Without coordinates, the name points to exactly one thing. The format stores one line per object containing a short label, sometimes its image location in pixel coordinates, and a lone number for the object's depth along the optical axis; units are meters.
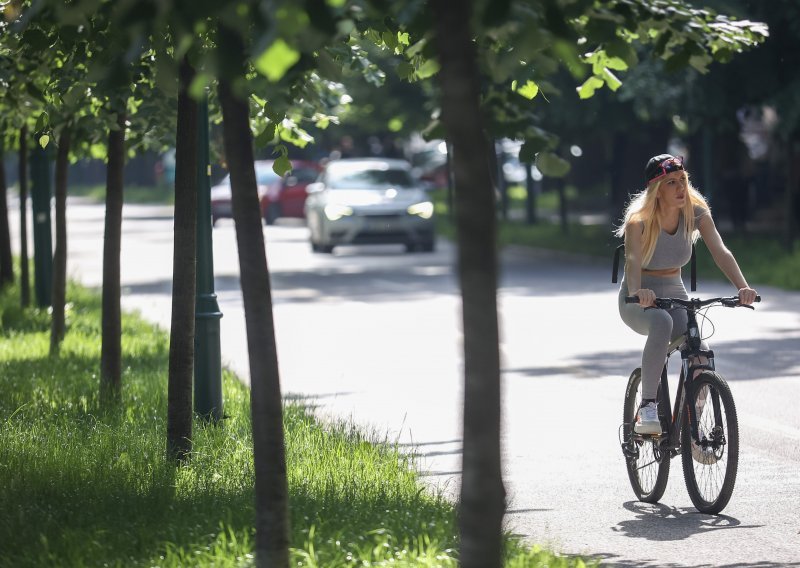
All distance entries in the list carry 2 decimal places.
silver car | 58.41
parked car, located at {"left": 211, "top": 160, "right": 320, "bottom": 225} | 88.94
